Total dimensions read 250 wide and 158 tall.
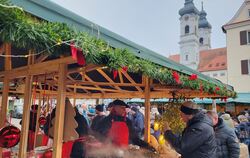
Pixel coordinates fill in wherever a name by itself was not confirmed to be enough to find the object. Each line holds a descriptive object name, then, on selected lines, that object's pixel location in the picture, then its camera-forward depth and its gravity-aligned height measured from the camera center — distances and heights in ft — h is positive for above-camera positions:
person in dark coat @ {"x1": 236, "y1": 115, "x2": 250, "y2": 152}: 19.28 -4.05
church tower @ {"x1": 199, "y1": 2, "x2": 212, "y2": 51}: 168.10 +57.38
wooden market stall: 3.91 +1.16
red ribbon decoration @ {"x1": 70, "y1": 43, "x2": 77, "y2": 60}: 4.41 +1.06
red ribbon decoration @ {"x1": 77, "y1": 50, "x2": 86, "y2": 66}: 4.64 +0.90
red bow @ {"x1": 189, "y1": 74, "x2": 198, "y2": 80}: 9.02 +0.86
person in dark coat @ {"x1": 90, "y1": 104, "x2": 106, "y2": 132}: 11.85 -1.86
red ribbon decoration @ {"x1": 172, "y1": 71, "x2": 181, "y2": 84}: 7.90 +0.77
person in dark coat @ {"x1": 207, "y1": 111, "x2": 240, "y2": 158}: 8.32 -2.24
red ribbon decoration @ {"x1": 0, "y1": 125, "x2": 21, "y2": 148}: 6.39 -1.60
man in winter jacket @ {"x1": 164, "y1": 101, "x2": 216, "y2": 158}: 6.70 -1.57
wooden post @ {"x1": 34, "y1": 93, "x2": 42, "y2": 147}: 12.13 -1.42
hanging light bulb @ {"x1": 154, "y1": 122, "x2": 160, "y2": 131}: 11.68 -2.09
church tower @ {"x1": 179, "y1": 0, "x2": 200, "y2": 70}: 131.95 +46.65
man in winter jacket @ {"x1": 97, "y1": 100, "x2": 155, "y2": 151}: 10.36 -2.15
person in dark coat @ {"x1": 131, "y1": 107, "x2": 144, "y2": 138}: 17.28 -2.54
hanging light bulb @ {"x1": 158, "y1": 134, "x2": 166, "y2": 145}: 11.77 -3.11
